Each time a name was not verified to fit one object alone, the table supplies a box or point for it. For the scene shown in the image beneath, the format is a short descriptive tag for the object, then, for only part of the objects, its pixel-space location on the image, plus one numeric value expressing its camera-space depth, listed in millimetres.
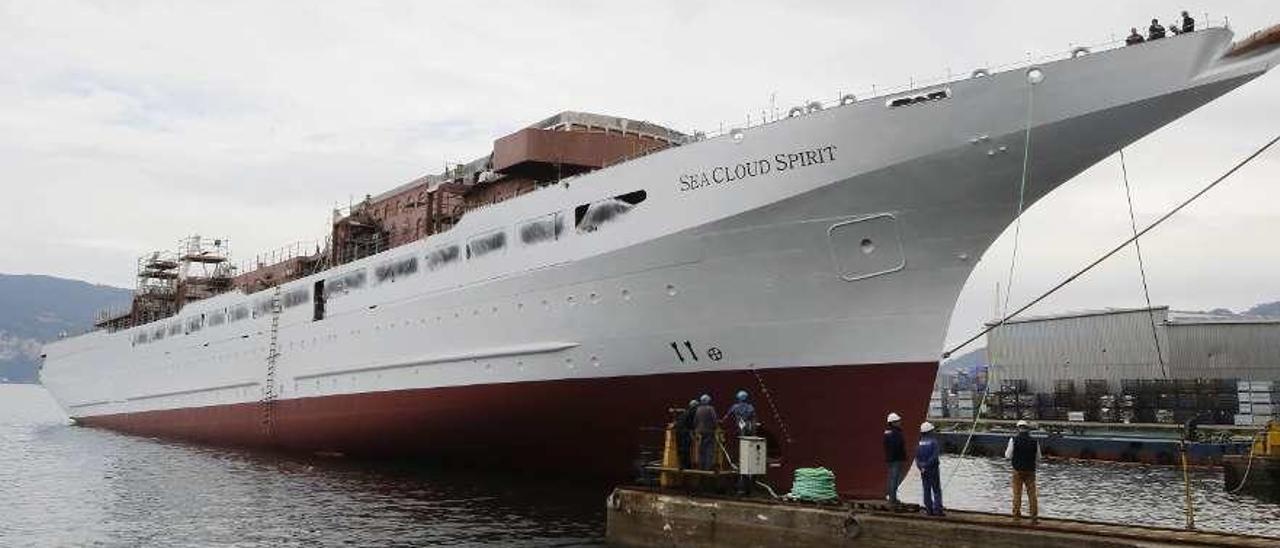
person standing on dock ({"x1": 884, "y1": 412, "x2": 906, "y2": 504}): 12602
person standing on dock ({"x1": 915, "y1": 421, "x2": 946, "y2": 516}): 11680
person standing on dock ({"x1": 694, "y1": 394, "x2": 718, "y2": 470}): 14234
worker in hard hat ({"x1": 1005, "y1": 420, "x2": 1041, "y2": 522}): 11633
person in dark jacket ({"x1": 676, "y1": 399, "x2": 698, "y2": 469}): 14727
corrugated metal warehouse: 46625
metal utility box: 13820
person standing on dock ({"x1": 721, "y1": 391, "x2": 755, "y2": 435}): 14039
